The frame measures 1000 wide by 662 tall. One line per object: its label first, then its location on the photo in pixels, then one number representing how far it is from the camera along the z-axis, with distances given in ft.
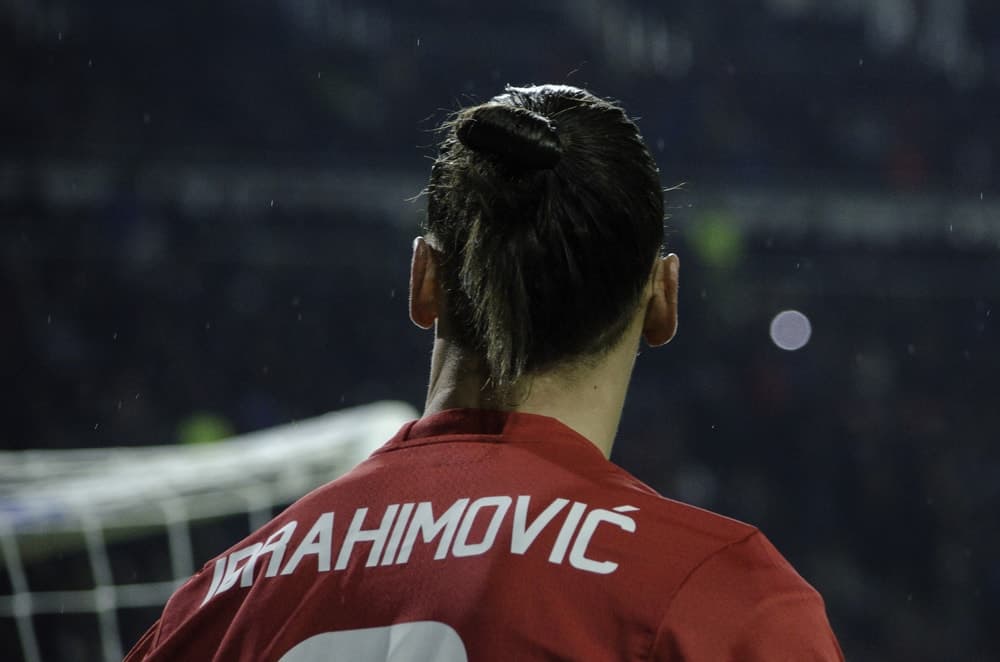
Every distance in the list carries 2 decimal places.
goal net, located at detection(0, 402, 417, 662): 21.61
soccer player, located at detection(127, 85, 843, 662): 8.16
